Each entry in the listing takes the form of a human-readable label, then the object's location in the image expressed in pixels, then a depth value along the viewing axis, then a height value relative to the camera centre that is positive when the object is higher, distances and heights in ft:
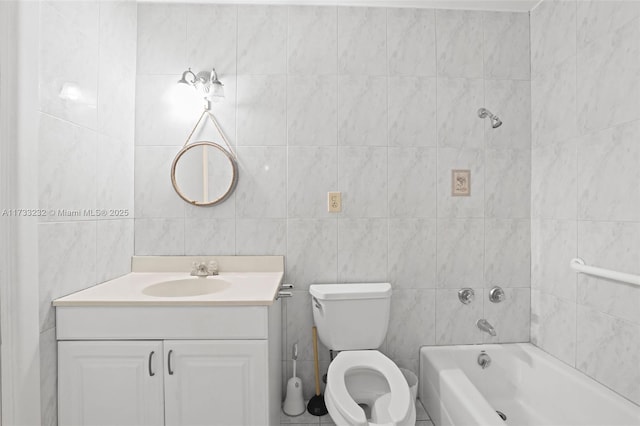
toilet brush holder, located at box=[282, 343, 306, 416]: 5.86 -3.33
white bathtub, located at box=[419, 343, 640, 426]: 4.60 -2.86
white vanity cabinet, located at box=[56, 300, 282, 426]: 4.32 -2.05
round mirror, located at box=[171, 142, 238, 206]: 6.23 +0.70
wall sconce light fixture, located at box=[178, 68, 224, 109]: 5.87 +2.27
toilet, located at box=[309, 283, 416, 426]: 5.24 -2.18
